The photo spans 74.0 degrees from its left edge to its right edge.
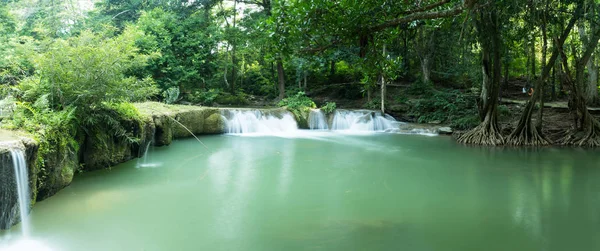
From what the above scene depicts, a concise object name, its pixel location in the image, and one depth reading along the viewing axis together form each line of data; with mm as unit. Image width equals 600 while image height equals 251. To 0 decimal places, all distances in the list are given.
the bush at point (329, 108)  17375
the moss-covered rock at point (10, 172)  4113
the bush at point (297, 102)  17031
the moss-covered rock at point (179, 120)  10648
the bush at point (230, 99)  20359
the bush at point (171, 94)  16484
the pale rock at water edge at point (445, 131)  15336
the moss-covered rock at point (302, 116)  16781
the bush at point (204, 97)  19381
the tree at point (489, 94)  11234
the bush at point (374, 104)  18859
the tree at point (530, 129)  11359
